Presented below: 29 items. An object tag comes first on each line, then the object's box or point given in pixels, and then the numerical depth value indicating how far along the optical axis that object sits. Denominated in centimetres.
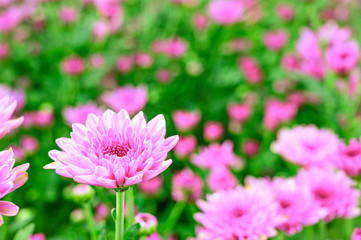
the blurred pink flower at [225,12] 115
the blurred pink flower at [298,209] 58
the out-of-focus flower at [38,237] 57
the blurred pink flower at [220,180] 69
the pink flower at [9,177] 49
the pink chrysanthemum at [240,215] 56
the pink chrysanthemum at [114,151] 49
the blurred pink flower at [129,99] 83
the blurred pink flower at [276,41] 115
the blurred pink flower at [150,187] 75
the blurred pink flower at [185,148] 79
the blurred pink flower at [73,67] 94
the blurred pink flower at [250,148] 83
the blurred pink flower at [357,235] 55
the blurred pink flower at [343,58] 78
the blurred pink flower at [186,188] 70
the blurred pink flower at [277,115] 83
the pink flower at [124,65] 107
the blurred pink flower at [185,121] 84
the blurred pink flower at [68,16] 110
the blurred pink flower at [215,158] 75
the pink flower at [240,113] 87
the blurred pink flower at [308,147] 64
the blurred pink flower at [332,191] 59
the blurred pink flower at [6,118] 52
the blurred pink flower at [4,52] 102
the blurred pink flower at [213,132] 83
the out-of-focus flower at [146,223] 55
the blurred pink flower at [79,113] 80
